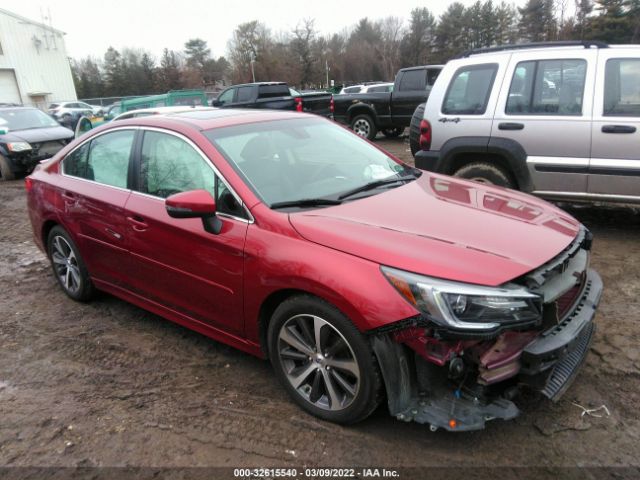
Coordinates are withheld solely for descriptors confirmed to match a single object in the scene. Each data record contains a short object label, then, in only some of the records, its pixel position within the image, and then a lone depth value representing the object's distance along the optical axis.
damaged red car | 2.34
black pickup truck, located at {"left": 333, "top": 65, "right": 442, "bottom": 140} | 13.44
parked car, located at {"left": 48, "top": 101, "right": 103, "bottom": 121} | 28.91
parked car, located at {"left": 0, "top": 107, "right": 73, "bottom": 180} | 11.51
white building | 36.34
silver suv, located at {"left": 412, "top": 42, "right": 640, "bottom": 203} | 4.98
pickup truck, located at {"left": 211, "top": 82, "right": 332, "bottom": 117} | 14.59
